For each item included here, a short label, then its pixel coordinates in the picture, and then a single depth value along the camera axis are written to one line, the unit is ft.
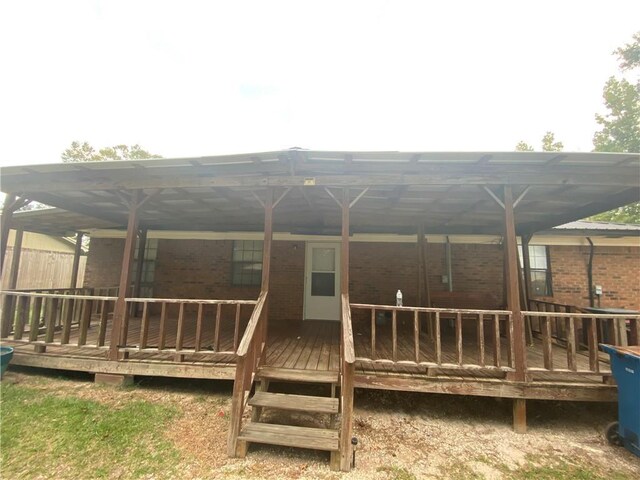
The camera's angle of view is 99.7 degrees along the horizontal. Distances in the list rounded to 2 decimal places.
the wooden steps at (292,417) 8.16
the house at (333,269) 10.73
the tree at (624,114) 38.17
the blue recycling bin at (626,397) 8.91
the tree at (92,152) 63.67
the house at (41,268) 31.48
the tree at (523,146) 53.83
